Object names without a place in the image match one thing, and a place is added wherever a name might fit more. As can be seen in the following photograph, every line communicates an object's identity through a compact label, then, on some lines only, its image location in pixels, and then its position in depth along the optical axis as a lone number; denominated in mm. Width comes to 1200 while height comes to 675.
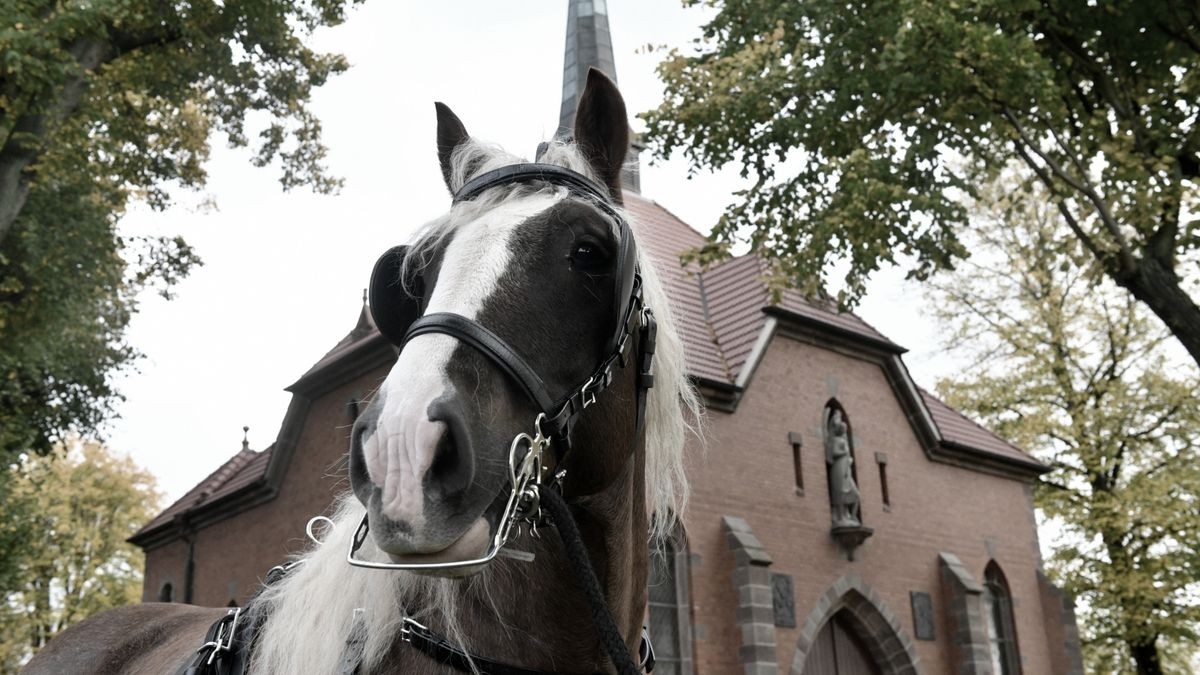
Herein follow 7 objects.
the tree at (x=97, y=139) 12867
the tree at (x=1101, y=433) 23922
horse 1943
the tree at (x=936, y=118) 10867
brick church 17047
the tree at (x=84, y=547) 37469
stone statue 19547
